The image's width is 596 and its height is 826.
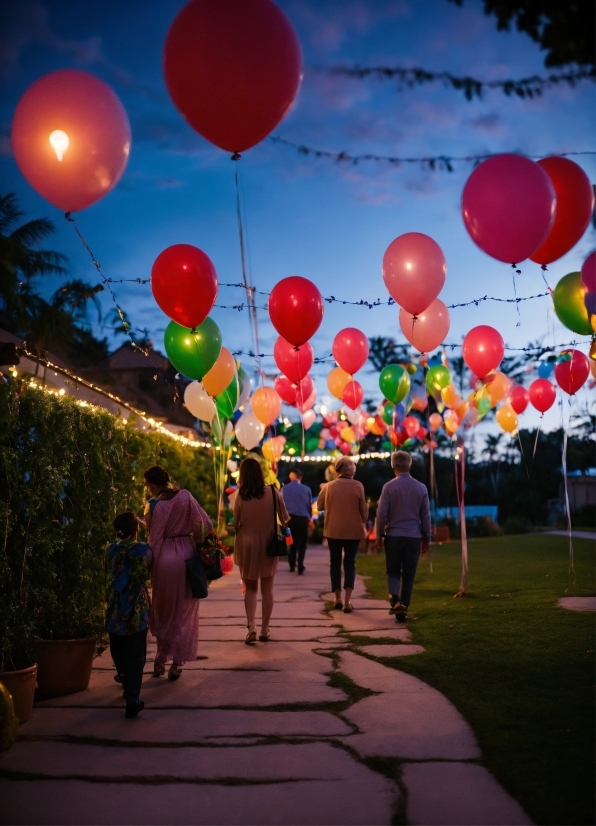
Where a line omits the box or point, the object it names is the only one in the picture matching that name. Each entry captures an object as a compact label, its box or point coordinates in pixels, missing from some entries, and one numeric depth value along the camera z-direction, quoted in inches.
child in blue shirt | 177.0
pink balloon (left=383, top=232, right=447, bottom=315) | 260.5
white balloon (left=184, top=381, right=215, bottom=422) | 417.1
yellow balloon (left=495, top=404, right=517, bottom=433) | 526.6
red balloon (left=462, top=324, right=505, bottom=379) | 358.0
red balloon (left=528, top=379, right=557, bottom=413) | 449.7
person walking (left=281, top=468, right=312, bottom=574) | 463.8
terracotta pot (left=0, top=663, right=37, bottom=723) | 161.3
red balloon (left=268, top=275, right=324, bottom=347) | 284.5
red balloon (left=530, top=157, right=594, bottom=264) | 217.3
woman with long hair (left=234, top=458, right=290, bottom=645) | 257.1
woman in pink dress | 210.1
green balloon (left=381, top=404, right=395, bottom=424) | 658.1
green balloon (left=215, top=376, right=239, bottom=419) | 394.9
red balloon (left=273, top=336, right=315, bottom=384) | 365.7
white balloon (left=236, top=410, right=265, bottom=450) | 502.9
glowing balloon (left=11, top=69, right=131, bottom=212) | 178.1
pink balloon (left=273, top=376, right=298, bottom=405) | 490.0
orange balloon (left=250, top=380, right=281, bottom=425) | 456.4
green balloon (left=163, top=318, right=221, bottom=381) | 303.1
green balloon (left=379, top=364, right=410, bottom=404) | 470.6
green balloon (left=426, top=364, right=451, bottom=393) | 500.1
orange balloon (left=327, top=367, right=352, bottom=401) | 486.9
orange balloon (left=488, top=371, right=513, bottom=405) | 471.2
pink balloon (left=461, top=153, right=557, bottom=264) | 200.8
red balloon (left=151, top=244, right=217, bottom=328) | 250.7
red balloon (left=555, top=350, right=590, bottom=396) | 366.6
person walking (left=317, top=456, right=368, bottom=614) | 318.3
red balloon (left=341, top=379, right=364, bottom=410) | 456.8
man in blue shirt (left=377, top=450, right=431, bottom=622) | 292.2
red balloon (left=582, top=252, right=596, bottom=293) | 187.8
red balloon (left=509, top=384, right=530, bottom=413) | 513.7
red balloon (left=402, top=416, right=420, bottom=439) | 684.2
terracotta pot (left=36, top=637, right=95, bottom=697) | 189.8
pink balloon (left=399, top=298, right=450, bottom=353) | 338.3
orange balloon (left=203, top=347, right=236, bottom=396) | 346.0
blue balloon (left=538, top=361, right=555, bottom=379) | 462.6
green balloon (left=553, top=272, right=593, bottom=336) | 253.6
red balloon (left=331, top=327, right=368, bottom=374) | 375.9
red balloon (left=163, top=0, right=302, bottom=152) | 166.4
